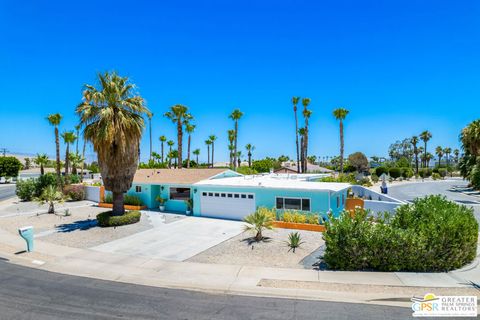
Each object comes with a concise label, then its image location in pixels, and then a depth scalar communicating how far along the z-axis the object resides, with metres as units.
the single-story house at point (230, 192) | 20.53
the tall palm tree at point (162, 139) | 85.22
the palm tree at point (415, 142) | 90.59
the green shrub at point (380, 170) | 72.62
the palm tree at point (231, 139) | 79.81
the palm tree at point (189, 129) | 63.70
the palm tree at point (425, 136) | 88.45
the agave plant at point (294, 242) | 14.70
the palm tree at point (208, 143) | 88.69
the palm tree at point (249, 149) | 99.76
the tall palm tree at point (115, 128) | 19.72
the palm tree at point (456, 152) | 120.56
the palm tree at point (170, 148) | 74.75
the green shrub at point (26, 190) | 34.84
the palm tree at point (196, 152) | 95.38
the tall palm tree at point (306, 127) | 58.61
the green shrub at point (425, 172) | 80.94
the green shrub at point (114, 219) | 20.19
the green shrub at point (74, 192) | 33.50
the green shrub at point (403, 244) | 10.96
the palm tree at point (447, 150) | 103.69
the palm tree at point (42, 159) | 54.97
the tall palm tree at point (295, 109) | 60.53
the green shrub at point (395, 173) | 74.25
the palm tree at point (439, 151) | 100.72
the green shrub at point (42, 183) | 35.03
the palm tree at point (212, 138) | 87.44
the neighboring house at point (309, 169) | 67.05
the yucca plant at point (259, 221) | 15.93
